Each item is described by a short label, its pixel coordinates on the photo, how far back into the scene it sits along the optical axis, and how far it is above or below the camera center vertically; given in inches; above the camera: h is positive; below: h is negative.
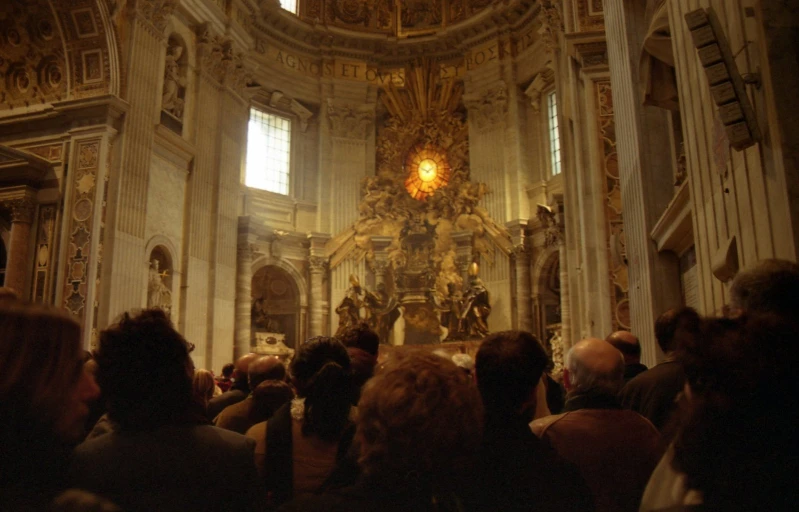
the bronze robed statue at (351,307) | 721.6 +42.5
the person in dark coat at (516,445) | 76.5 -12.1
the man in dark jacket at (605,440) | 85.7 -13.0
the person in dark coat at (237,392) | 165.8 -11.6
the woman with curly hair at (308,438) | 95.5 -13.4
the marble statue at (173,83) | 567.2 +232.3
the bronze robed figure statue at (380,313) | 713.0 +35.5
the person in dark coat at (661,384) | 121.9 -8.1
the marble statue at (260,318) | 735.7 +32.7
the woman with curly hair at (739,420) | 48.9 -6.1
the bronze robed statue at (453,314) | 691.6 +32.8
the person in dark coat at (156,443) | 71.7 -10.7
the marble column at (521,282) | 719.1 +68.1
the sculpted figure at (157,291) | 521.7 +46.5
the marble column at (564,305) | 603.2 +34.9
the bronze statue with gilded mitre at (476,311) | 687.1 +34.4
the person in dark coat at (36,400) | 52.9 -4.2
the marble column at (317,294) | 754.8 +60.2
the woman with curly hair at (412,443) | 61.8 -9.4
